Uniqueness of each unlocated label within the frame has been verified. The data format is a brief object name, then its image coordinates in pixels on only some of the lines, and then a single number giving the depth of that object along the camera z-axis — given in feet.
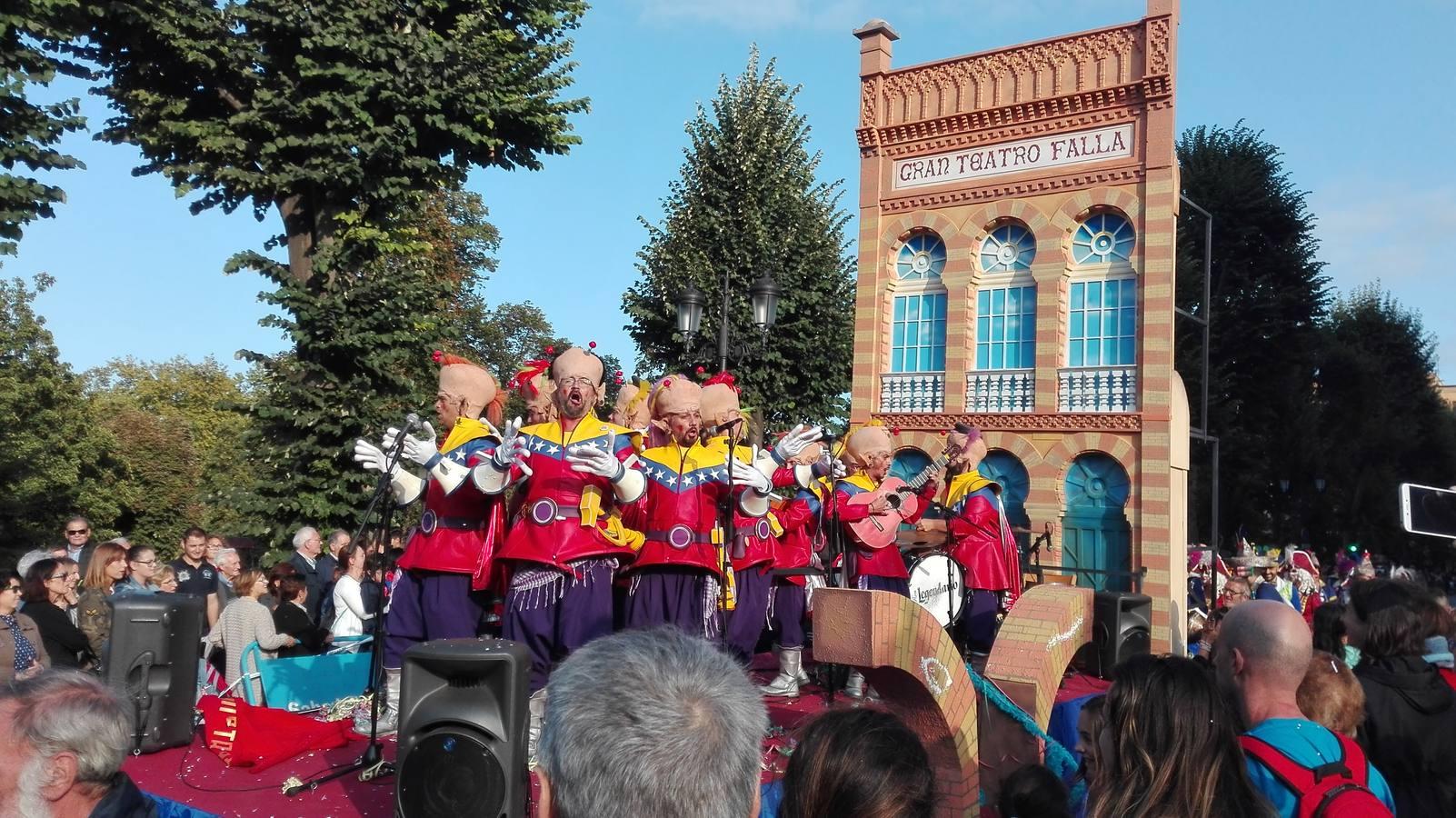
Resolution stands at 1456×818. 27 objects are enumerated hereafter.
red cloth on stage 18.19
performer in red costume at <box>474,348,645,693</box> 18.72
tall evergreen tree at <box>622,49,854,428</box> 72.33
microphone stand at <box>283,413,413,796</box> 16.78
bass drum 26.37
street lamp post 41.16
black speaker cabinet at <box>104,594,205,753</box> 18.07
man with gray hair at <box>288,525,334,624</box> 32.24
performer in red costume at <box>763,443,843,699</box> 24.81
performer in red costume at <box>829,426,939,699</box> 25.40
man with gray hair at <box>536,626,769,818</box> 5.67
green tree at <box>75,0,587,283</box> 45.27
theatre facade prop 48.26
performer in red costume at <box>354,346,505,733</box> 19.63
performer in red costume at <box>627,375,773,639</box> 19.97
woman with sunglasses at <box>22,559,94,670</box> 20.86
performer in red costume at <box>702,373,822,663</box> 22.34
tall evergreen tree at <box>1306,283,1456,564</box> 98.63
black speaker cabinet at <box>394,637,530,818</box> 13.03
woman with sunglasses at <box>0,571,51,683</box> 18.21
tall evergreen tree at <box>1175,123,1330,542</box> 91.30
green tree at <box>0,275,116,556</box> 73.56
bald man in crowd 9.18
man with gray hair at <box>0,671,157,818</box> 9.78
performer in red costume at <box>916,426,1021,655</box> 27.78
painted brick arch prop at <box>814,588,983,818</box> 13.85
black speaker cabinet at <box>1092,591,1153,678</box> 20.11
